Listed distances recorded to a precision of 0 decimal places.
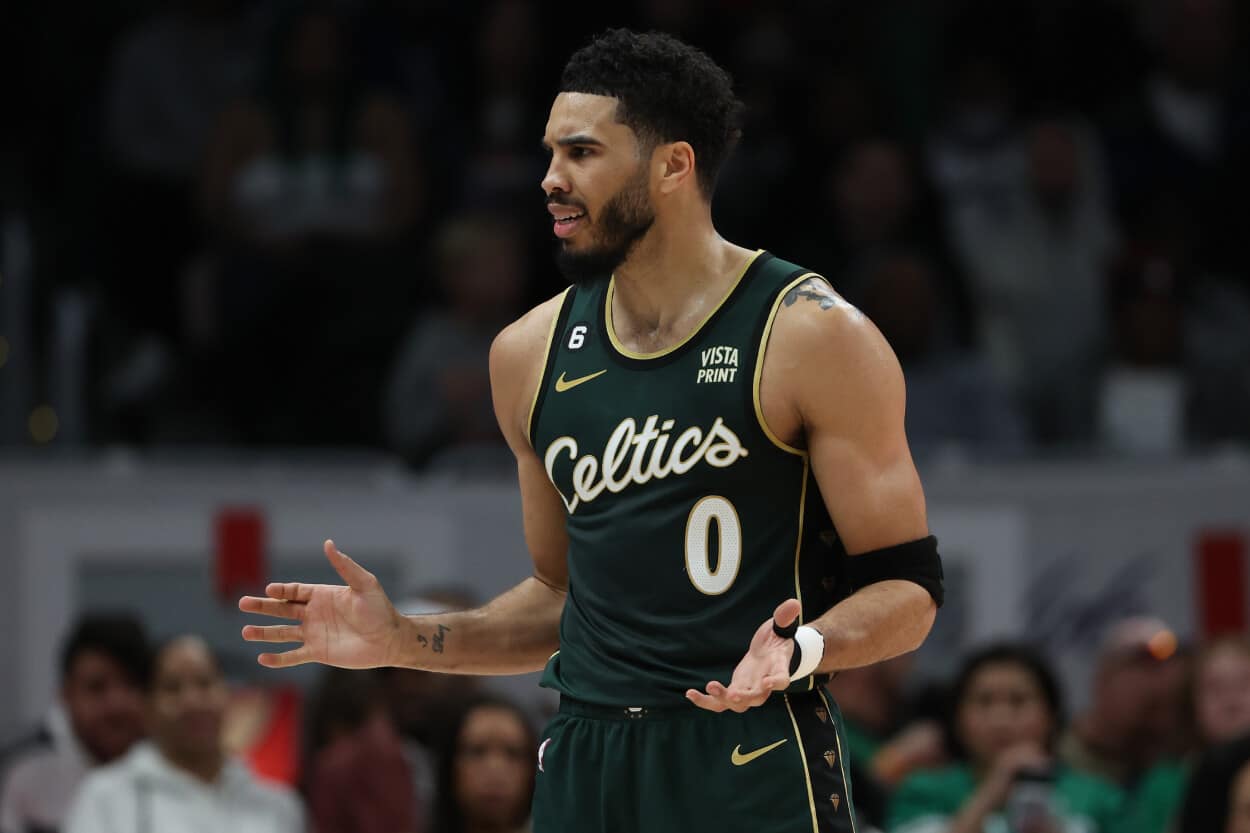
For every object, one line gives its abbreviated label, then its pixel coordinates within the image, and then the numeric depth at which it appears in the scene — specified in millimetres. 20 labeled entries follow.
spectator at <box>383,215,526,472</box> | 19016
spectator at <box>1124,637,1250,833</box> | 15477
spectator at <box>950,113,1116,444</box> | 21641
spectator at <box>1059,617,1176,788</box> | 16672
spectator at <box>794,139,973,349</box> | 21562
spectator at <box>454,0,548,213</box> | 22203
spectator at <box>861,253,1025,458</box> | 19656
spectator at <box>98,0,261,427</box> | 21406
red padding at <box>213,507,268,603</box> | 17312
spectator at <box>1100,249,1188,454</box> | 19719
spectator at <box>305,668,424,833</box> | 14852
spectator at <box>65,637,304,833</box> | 14180
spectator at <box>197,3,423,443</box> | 20016
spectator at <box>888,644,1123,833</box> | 15422
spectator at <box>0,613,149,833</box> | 15227
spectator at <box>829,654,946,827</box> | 16281
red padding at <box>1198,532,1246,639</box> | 18375
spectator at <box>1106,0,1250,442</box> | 21484
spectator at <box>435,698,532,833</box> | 13828
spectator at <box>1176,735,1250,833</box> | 13352
